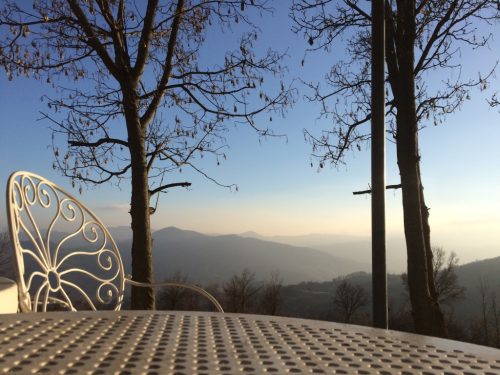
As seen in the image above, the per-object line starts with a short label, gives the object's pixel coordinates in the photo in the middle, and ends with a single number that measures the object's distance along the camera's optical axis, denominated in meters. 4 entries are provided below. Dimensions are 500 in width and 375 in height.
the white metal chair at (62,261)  1.58
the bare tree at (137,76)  3.98
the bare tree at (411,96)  4.50
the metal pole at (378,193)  2.47
